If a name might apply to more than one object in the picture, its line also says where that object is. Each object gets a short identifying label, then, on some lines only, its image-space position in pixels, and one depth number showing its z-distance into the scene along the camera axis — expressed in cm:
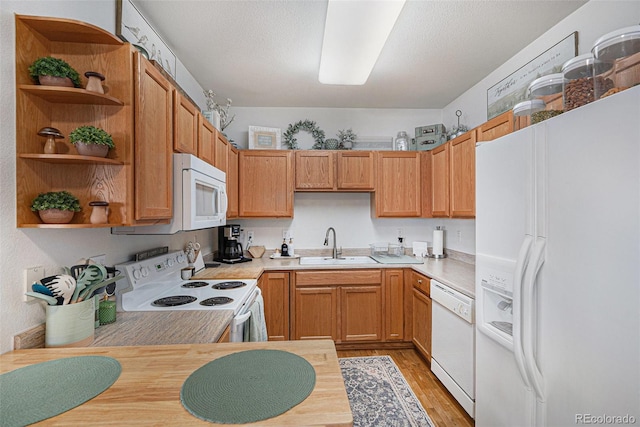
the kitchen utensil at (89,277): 116
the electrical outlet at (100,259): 148
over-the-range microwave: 169
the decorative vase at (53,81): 111
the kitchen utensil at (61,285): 111
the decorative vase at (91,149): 115
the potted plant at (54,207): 112
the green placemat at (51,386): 73
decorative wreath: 345
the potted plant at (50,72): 110
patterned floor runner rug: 196
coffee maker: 310
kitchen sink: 312
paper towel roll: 329
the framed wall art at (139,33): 167
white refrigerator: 90
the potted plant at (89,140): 114
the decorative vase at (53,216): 113
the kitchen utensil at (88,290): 117
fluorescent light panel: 157
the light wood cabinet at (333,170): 328
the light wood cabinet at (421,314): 257
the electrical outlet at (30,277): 112
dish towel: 188
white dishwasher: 192
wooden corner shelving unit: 111
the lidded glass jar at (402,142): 345
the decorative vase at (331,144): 340
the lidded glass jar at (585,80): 112
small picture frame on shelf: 332
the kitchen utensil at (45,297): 107
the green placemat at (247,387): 73
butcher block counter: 71
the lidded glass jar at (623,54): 103
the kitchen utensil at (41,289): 110
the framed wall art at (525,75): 194
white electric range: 162
